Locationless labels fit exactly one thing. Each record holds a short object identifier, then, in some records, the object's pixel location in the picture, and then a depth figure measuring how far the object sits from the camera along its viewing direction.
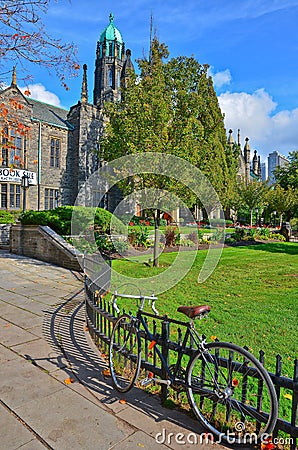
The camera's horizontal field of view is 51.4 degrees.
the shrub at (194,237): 17.80
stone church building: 23.12
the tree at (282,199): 30.20
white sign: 22.09
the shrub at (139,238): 14.70
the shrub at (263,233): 24.65
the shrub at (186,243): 16.78
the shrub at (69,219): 13.30
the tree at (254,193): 28.06
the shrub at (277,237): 24.45
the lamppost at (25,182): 15.30
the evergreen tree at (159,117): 9.97
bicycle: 2.50
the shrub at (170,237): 16.27
